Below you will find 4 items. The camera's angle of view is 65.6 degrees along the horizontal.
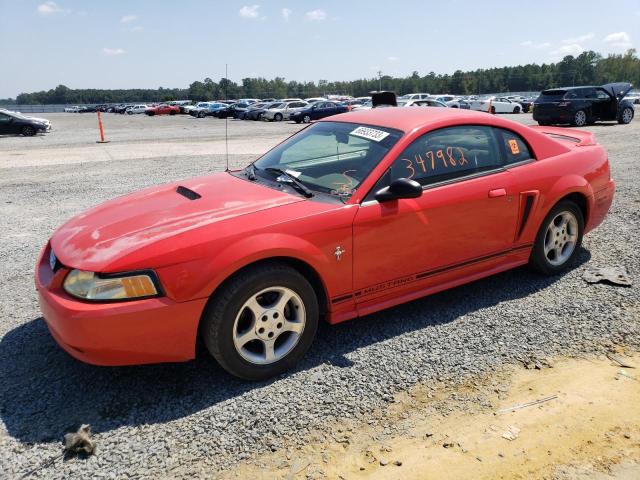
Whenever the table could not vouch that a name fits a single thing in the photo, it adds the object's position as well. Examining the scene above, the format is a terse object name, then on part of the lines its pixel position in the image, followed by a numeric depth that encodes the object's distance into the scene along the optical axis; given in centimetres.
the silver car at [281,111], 3472
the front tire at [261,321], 274
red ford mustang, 263
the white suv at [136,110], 6250
